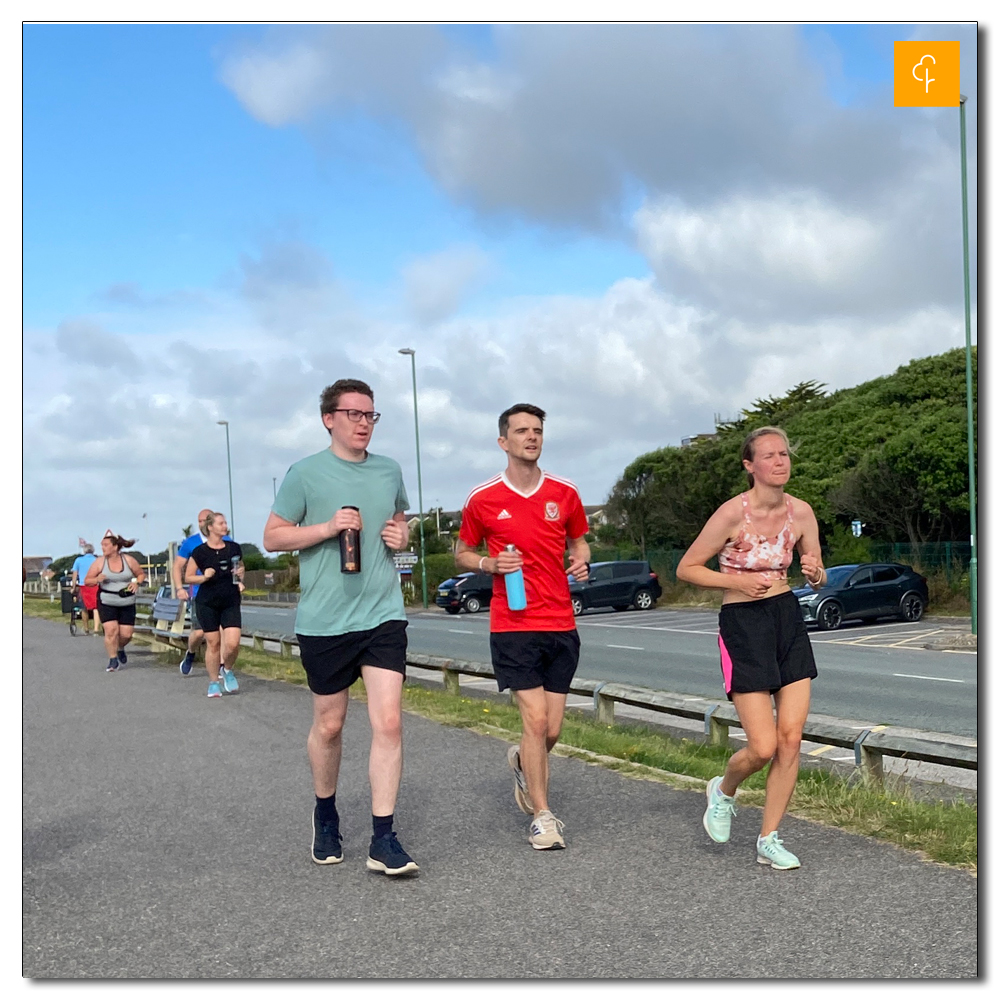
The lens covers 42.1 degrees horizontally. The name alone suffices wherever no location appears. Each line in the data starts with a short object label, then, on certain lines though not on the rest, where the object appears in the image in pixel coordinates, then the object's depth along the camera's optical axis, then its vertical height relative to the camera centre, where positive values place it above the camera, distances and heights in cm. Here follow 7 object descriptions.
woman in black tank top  1176 -65
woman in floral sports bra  502 -36
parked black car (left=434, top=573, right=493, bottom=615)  4222 -240
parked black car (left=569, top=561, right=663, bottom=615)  3781 -199
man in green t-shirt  513 -25
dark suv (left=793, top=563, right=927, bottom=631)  2689 -158
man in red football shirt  558 -23
